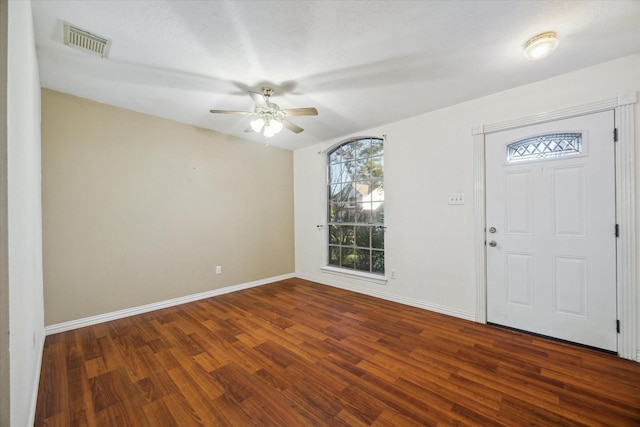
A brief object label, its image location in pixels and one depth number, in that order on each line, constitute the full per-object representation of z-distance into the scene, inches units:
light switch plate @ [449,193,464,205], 114.6
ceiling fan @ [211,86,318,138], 94.1
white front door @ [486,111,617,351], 85.3
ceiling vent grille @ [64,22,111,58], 69.2
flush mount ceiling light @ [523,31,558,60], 70.2
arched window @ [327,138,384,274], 151.0
